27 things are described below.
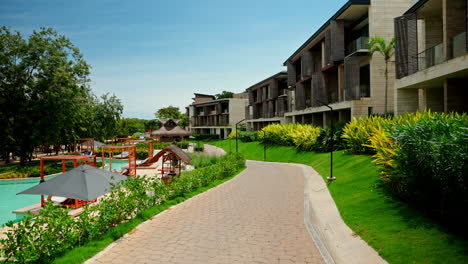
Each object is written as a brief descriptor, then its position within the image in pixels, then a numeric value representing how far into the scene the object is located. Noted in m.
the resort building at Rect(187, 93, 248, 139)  62.48
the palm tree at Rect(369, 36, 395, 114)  20.16
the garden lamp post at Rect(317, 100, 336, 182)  13.03
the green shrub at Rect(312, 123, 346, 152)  20.19
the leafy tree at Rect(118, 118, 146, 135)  76.81
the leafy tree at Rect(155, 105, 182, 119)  91.81
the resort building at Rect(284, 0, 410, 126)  22.00
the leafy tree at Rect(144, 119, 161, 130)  95.14
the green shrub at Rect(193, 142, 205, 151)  38.21
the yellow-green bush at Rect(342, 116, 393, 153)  14.75
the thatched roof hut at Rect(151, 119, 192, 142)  40.50
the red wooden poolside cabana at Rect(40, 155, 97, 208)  12.85
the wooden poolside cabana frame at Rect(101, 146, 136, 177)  20.77
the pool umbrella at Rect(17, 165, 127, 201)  9.76
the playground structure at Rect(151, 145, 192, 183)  17.52
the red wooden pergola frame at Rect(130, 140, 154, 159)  29.83
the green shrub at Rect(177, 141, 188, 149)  44.73
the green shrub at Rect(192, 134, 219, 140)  62.50
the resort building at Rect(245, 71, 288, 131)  43.66
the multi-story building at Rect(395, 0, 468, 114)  12.43
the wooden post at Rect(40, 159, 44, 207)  15.80
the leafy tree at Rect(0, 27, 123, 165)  24.94
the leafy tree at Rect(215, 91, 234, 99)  107.77
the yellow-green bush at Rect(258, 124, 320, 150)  24.03
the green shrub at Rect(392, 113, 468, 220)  5.29
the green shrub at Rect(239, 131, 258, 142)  41.23
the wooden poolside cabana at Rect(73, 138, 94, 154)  31.56
